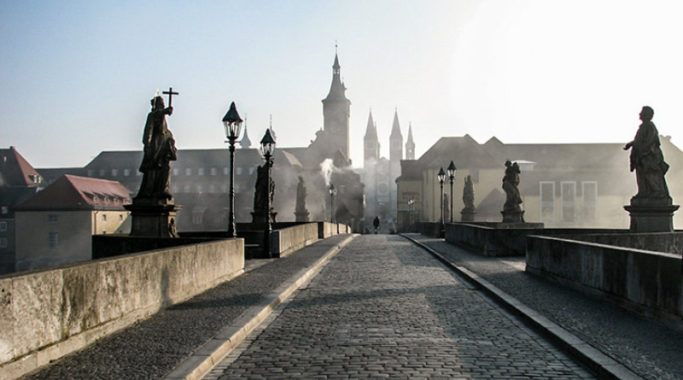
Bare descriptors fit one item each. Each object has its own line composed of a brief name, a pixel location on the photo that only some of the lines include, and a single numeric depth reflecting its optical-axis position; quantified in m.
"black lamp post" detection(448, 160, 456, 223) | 33.06
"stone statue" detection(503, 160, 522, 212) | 29.22
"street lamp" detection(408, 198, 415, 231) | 80.01
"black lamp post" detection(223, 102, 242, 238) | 16.33
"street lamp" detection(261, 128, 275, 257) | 18.38
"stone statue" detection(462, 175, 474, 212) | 43.31
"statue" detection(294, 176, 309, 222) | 46.03
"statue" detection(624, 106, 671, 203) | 16.03
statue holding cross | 15.59
